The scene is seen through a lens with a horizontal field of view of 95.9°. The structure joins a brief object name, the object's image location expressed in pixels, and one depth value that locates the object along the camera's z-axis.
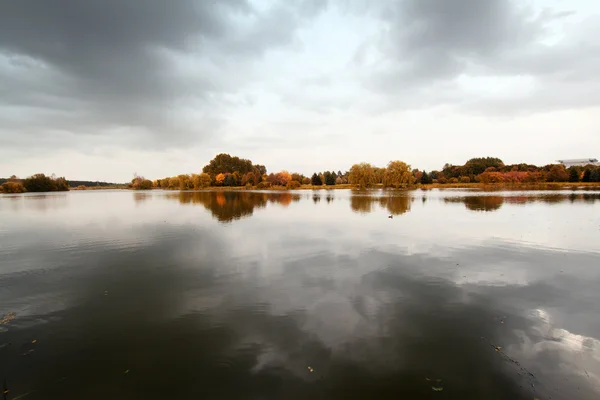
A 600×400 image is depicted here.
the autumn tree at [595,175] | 121.94
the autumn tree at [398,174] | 109.94
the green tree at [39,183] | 137.05
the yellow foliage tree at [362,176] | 115.12
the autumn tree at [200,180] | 153.38
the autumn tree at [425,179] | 162.88
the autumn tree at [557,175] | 129.88
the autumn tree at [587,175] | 125.41
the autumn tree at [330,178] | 171.75
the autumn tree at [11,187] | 123.19
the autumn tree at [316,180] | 169.00
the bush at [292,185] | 148.82
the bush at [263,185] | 153.12
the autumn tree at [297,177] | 188.84
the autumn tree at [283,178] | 163.61
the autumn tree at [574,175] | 130.25
